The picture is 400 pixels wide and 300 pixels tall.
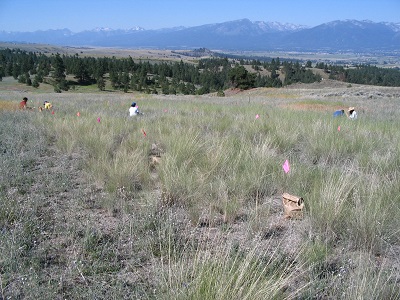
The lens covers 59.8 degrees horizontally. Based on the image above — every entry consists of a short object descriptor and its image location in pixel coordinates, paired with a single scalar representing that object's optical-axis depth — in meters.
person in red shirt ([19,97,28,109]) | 12.60
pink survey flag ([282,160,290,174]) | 3.81
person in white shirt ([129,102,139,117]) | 10.47
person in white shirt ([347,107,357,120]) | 10.08
